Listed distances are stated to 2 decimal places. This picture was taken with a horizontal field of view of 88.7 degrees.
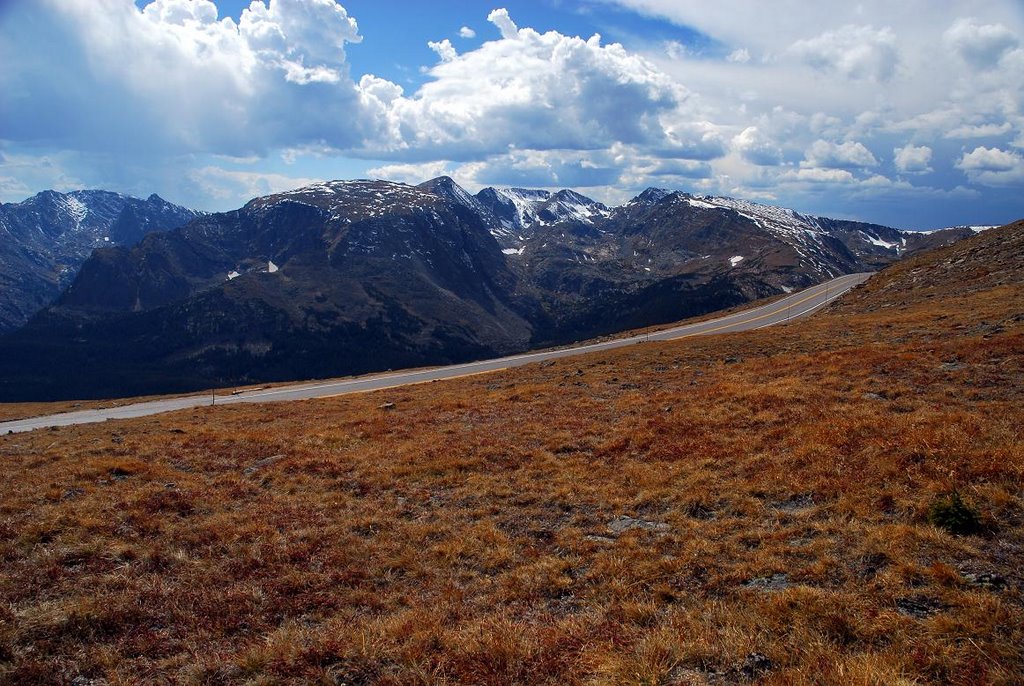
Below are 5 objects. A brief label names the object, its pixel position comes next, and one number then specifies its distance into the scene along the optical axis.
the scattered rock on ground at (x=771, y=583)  8.98
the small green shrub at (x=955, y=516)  9.60
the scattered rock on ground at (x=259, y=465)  18.10
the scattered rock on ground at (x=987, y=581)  7.99
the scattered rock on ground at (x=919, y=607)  7.61
